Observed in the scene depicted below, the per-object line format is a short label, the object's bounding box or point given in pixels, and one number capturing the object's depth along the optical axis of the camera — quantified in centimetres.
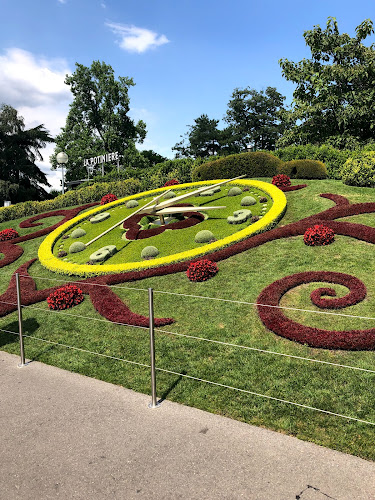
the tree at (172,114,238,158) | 7168
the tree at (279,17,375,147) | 3319
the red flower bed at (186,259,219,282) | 1246
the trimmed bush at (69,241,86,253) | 1798
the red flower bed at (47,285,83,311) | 1239
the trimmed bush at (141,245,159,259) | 1522
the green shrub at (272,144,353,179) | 2486
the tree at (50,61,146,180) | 5594
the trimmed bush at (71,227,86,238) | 2019
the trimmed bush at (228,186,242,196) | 2085
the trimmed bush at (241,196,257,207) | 1875
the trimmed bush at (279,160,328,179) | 2370
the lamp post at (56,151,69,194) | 3406
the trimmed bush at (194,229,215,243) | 1551
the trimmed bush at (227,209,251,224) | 1670
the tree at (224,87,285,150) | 6656
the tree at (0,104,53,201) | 5203
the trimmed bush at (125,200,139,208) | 2345
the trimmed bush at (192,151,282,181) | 2573
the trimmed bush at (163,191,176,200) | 2349
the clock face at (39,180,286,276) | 1523
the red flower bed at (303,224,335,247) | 1331
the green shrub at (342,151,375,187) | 2042
